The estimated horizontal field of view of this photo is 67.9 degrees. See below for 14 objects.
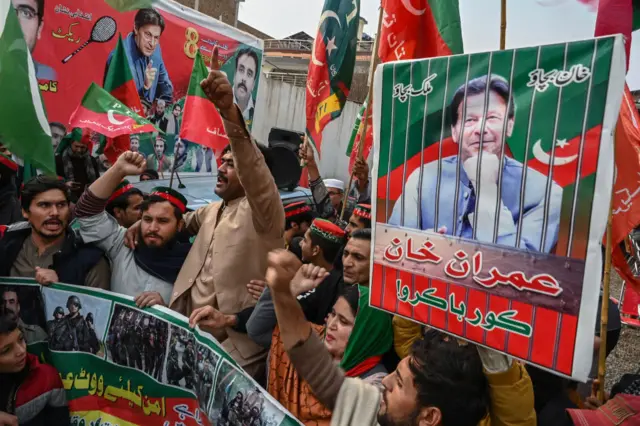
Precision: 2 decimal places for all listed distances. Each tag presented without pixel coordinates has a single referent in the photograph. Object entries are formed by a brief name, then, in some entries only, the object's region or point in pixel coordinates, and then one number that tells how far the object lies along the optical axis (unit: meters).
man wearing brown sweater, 1.25
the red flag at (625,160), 1.86
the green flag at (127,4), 6.35
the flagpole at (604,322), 1.71
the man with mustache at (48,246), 2.37
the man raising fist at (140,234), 2.36
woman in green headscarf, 1.72
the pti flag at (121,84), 4.41
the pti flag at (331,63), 4.03
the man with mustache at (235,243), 1.98
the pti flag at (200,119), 3.88
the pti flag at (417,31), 2.78
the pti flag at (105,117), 3.70
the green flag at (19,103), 2.41
